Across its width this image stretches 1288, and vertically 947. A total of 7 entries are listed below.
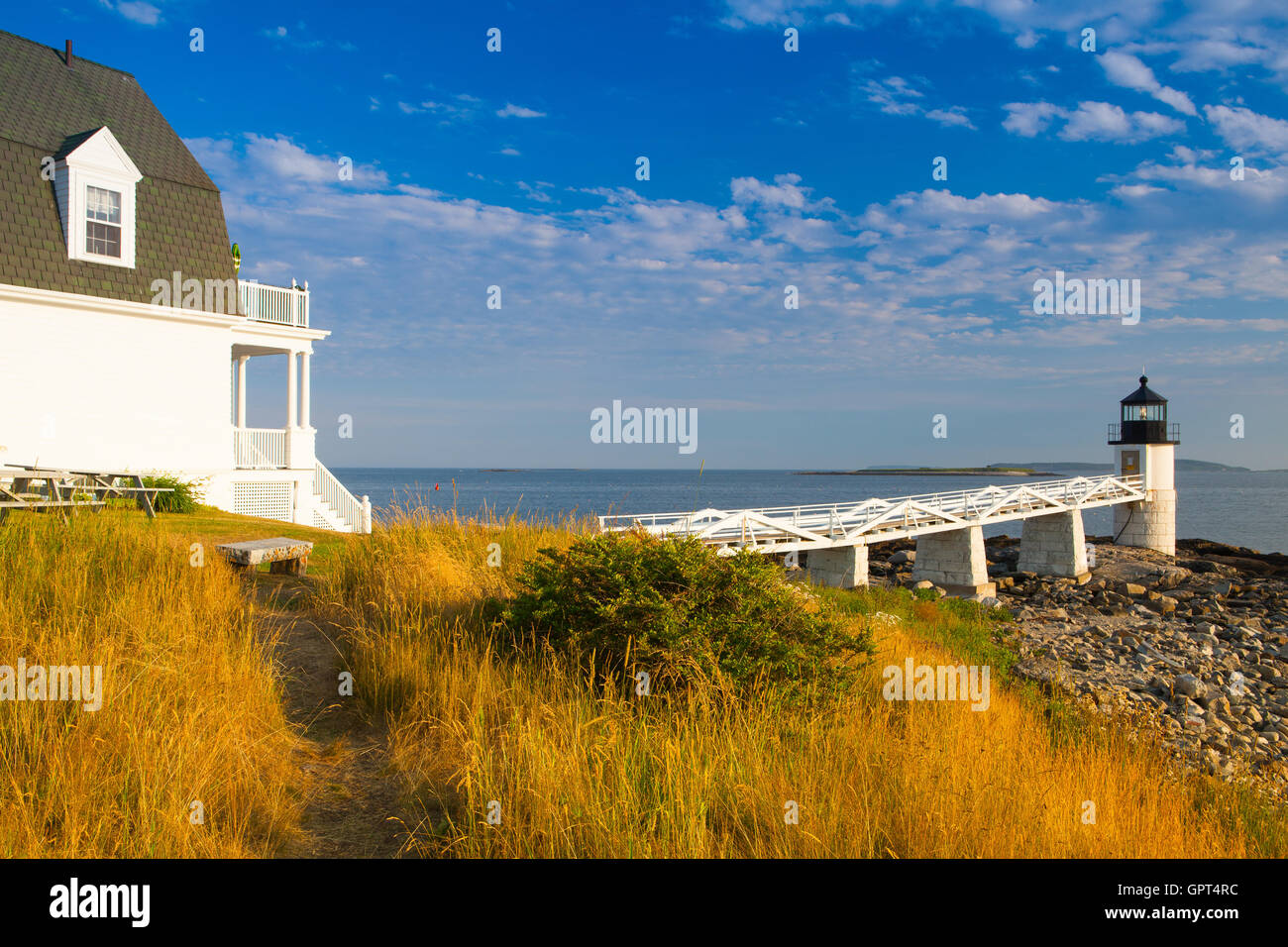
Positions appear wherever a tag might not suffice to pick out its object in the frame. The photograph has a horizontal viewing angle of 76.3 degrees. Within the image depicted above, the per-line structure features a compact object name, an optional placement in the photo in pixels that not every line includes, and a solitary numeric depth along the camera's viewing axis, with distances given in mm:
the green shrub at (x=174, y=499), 16000
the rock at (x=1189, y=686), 13773
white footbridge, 19891
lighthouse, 39531
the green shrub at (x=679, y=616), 5984
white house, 16328
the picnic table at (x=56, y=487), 9078
